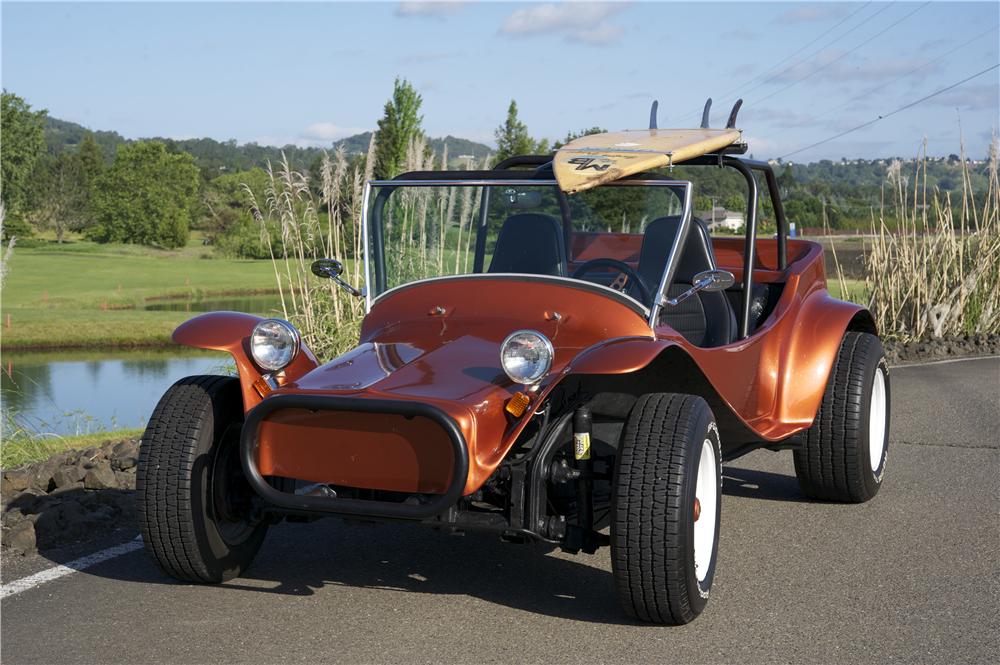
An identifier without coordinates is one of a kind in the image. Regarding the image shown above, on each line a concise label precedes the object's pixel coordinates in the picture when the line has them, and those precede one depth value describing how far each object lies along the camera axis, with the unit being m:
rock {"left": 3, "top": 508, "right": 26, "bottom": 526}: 5.70
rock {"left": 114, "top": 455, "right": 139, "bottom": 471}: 7.10
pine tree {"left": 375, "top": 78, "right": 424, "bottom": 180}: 29.30
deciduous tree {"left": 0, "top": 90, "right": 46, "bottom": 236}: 74.19
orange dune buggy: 4.25
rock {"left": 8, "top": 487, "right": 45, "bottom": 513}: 6.15
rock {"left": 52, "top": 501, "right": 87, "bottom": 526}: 5.77
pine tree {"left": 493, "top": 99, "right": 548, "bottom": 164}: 45.12
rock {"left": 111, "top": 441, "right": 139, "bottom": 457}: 7.29
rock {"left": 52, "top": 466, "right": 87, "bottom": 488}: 6.68
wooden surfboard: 5.27
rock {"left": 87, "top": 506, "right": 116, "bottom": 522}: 5.85
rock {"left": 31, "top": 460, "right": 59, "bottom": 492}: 6.71
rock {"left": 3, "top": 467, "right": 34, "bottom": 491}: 6.64
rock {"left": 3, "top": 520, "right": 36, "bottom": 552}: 5.43
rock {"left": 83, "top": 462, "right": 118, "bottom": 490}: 6.58
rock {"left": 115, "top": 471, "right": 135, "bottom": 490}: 6.64
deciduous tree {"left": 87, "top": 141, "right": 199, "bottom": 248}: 83.44
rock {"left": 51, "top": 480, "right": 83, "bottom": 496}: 6.50
